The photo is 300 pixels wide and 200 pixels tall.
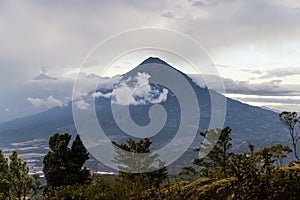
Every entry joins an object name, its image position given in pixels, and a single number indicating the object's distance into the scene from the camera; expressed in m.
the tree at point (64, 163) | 30.00
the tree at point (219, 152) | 32.12
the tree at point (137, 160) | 39.66
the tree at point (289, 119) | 28.71
